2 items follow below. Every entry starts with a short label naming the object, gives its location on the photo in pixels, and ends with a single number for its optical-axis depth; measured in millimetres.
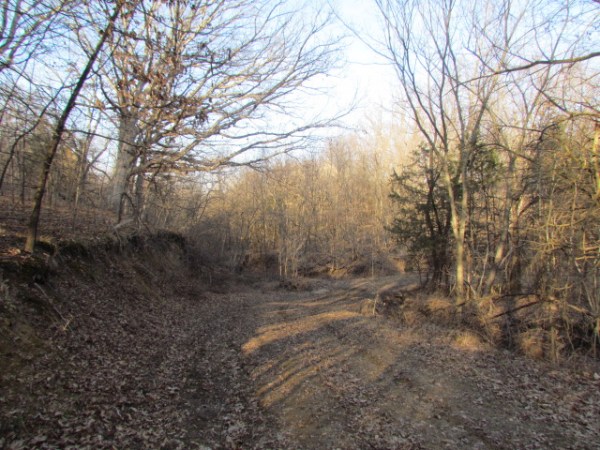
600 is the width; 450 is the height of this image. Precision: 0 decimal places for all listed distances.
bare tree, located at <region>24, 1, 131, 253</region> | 7156
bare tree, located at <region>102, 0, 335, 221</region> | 14156
